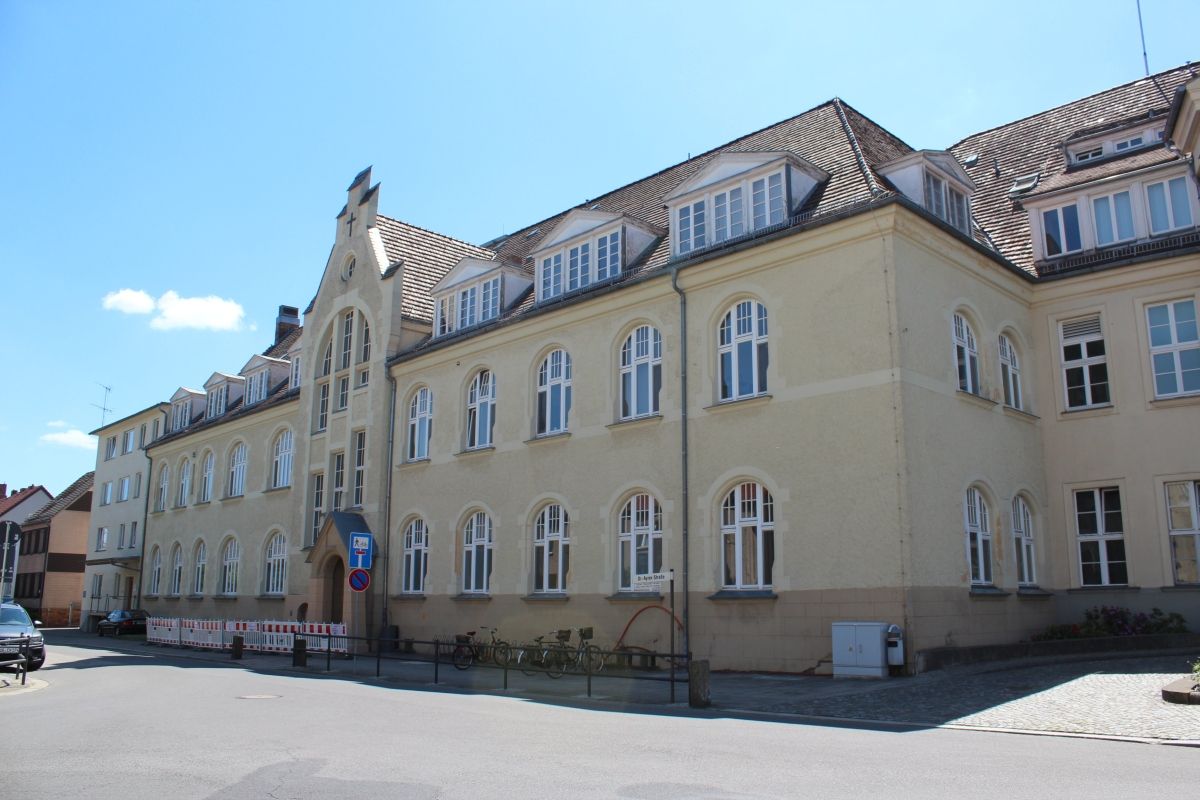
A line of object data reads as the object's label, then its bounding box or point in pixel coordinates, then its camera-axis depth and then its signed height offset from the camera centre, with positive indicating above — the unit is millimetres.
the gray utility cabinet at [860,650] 16453 -977
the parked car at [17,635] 20922 -975
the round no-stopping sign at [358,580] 22750 +217
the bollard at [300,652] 23391 -1450
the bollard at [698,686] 13828 -1304
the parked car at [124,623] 41944 -1401
